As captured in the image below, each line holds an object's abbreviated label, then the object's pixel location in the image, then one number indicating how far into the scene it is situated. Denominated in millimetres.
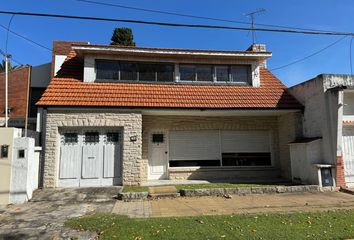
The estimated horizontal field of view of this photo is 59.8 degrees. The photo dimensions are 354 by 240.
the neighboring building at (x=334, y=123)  12055
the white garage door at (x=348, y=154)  12320
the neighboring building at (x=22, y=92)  19797
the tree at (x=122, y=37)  30219
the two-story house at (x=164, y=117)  12445
